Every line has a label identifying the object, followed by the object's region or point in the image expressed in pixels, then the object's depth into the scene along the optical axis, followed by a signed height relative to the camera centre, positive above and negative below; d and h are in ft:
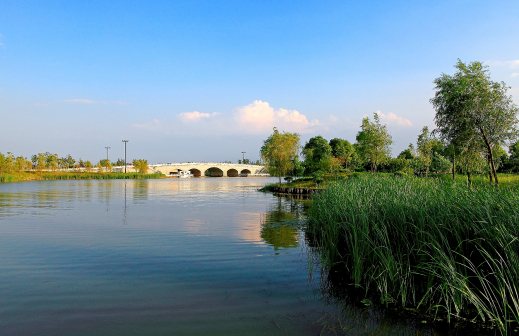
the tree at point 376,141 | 96.02 +8.44
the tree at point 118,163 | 397.02 +12.32
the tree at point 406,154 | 162.79 +8.15
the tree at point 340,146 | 165.27 +13.62
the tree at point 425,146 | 111.27 +8.15
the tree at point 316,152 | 128.76 +9.01
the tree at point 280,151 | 113.50 +6.90
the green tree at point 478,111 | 66.85 +12.12
